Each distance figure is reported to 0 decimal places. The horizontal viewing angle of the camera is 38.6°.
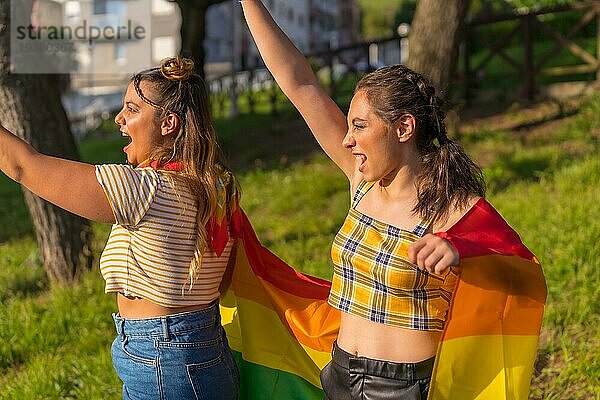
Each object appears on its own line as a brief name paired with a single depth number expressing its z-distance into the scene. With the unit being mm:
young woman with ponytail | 2623
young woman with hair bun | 2713
